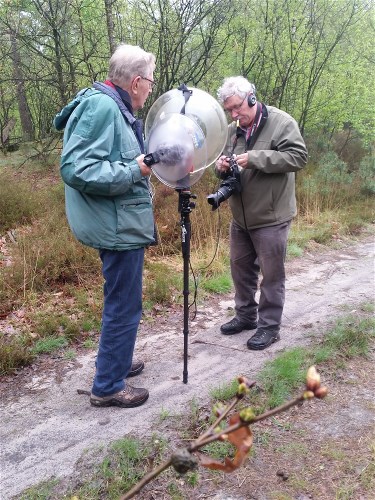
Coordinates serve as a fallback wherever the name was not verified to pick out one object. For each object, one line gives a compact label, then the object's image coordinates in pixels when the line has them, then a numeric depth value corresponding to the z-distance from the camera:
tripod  2.97
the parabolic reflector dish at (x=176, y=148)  2.58
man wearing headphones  3.40
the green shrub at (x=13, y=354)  3.41
